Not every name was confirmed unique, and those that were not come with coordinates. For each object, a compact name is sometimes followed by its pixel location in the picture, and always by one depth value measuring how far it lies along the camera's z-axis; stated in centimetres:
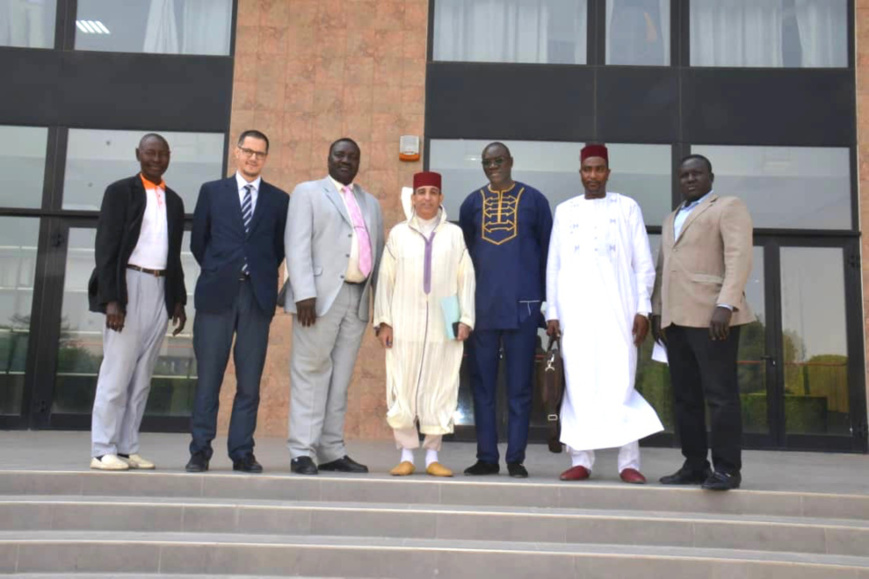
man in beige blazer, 495
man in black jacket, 513
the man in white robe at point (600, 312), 536
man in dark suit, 525
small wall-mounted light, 856
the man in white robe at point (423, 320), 544
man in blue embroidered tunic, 548
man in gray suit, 535
